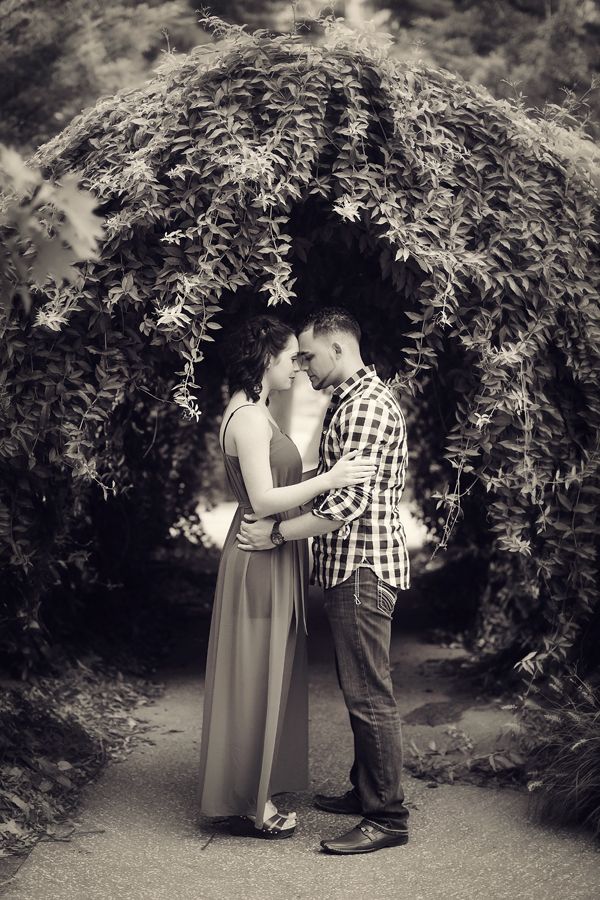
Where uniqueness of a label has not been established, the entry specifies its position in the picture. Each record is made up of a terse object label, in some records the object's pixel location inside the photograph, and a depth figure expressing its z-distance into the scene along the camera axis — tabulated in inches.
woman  151.1
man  145.8
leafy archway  156.7
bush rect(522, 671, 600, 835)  153.9
